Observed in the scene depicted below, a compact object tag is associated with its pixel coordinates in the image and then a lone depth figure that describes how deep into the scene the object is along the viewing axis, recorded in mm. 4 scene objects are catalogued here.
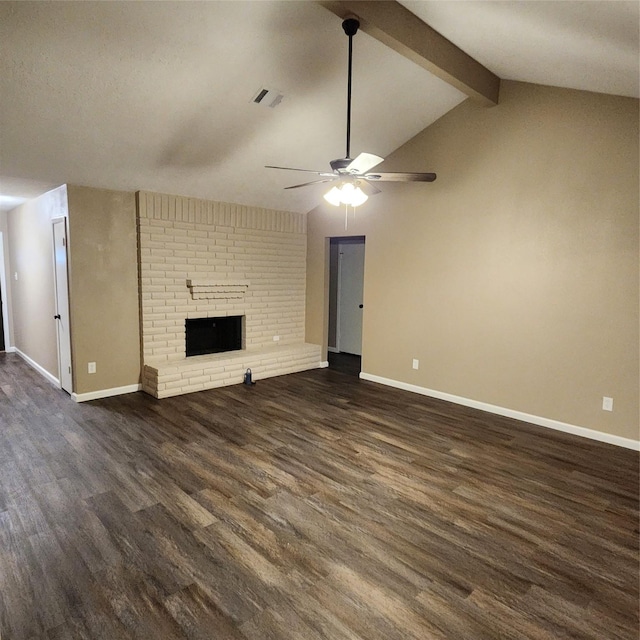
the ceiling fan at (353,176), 2754
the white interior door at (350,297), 6938
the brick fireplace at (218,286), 4867
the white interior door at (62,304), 4555
